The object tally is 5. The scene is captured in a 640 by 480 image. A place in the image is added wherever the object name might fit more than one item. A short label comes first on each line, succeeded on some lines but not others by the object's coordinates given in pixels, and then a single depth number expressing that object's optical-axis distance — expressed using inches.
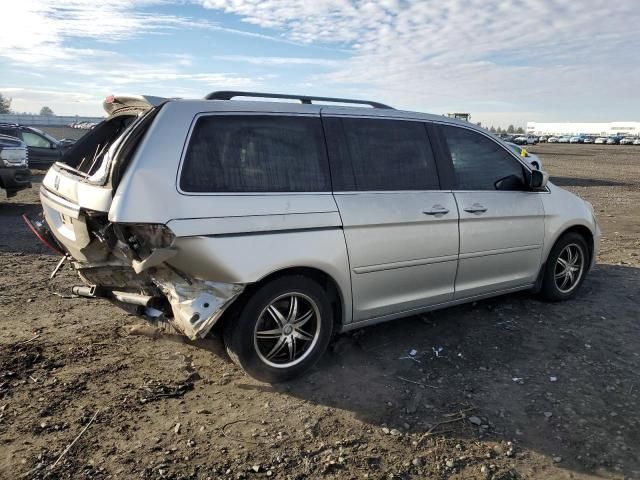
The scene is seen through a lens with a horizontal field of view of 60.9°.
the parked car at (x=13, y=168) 416.8
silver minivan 133.6
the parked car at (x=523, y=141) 2563.7
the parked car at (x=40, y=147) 687.1
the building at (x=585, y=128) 5585.6
